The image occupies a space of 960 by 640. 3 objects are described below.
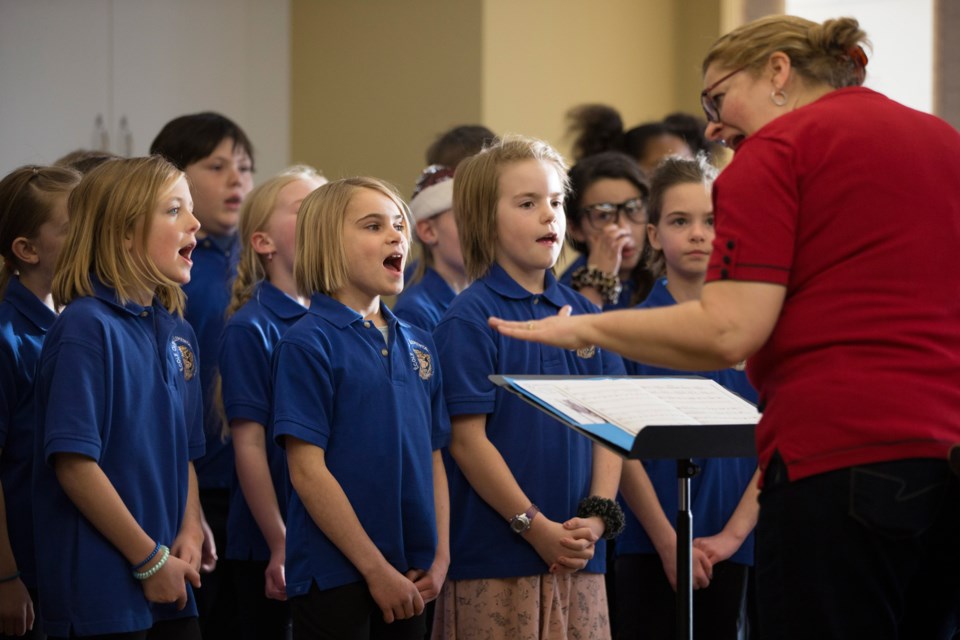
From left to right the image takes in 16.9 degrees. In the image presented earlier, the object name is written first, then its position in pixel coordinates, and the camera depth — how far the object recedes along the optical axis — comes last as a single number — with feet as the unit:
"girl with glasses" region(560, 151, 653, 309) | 21.51
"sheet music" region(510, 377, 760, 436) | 17.01
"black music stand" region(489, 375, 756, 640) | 16.72
